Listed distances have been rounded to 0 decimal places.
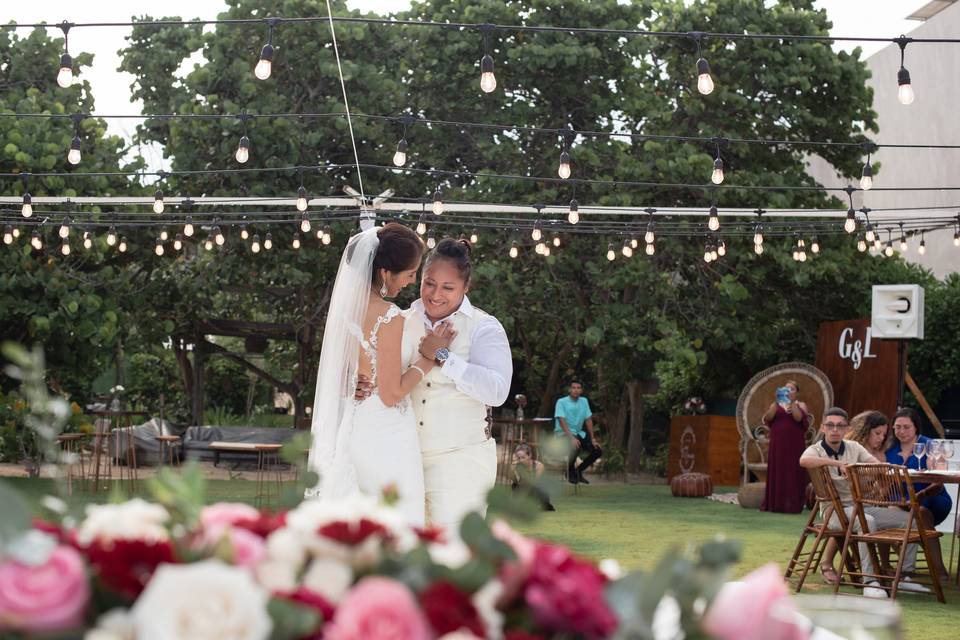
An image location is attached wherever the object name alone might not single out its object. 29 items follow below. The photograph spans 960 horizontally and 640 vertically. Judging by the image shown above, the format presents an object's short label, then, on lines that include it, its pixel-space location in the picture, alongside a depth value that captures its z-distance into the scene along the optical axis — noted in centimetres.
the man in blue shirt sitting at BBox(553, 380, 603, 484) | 1522
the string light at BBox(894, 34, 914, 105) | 686
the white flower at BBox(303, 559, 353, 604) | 93
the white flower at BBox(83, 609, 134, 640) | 84
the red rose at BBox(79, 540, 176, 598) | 88
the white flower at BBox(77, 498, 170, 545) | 99
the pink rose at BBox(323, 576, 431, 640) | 82
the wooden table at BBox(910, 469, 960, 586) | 674
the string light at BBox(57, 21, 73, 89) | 731
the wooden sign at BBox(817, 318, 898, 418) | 1393
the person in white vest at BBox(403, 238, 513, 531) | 421
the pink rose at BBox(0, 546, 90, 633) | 81
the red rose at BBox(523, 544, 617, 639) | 89
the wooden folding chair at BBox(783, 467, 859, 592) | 739
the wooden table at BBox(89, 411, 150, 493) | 1301
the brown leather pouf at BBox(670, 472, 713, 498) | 1467
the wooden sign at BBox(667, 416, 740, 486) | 1656
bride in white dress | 417
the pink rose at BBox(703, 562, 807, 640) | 88
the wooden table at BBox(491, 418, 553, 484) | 1364
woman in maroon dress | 1298
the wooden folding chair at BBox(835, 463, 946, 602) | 701
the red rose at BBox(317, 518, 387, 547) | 96
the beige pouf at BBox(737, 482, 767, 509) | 1346
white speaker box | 1254
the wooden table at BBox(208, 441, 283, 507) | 1180
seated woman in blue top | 793
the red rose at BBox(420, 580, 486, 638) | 86
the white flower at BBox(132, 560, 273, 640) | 79
